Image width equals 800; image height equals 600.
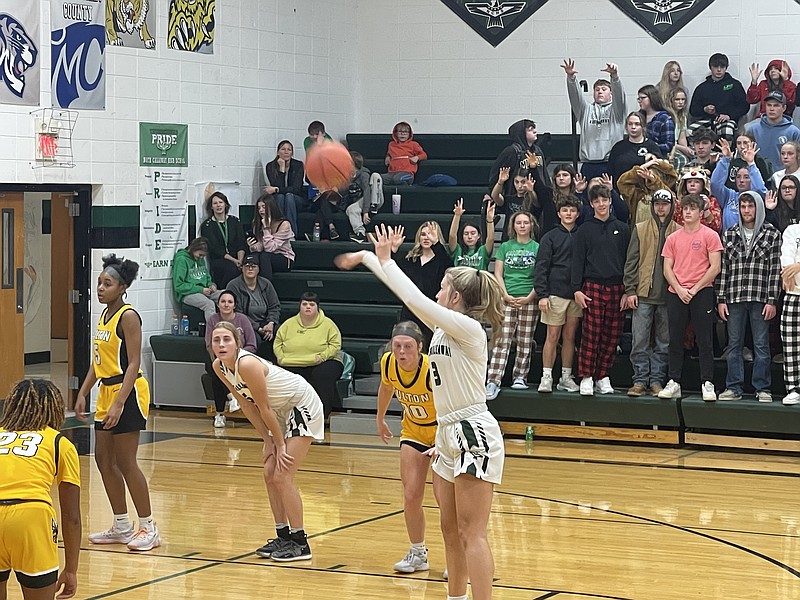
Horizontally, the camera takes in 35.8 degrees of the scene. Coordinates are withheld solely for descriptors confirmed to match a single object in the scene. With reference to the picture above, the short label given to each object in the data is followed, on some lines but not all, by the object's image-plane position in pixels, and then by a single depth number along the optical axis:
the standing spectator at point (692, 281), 10.86
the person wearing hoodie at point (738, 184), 11.48
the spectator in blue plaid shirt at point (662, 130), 13.36
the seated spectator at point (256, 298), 12.91
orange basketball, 9.34
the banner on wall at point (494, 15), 16.06
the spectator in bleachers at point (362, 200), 14.62
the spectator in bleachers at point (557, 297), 11.41
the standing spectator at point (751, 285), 10.77
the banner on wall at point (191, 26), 13.72
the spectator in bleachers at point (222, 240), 13.73
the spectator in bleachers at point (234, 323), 12.28
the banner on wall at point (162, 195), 13.45
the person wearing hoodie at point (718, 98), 13.96
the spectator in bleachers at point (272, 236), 14.12
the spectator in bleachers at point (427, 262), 11.51
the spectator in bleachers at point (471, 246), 12.09
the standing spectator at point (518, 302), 11.59
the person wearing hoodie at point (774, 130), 12.85
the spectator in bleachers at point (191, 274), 13.59
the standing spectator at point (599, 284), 11.26
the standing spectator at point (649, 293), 11.17
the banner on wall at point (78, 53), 12.19
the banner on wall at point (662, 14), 15.18
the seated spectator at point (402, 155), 15.46
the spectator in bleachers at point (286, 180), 14.71
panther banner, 11.62
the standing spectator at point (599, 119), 13.48
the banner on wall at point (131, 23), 12.87
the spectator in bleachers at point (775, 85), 13.74
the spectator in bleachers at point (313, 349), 11.96
